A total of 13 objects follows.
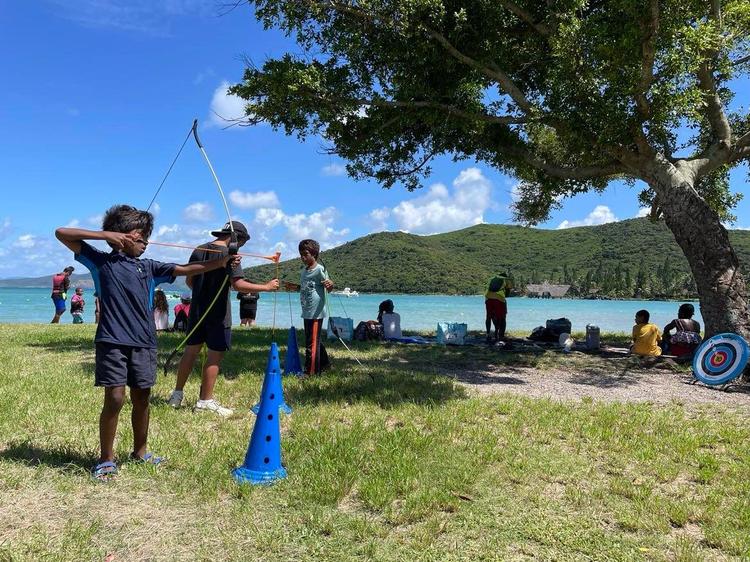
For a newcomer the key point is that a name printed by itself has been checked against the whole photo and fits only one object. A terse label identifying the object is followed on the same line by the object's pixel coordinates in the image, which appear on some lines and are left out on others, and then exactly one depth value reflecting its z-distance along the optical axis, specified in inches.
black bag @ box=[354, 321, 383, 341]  589.6
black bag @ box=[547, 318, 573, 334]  595.8
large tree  370.3
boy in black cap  236.7
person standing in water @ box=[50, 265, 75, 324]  735.7
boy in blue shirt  157.4
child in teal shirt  315.3
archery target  336.2
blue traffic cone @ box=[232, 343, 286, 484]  159.9
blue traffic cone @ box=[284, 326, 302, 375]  328.2
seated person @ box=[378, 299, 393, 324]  616.1
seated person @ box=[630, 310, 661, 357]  463.8
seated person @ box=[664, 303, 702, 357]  443.2
